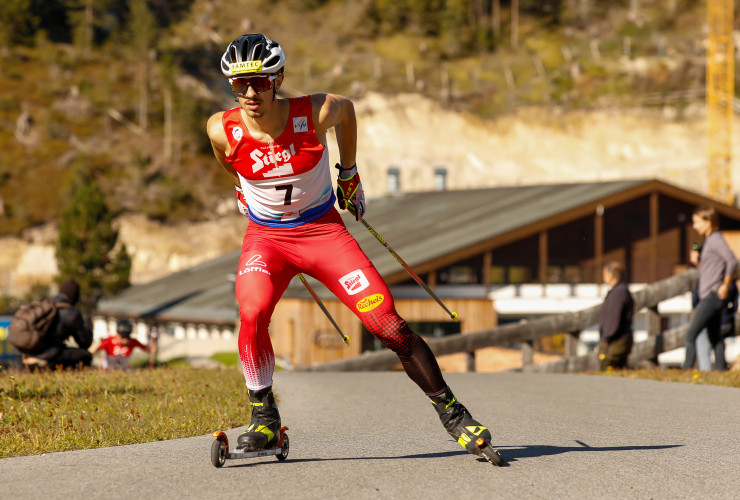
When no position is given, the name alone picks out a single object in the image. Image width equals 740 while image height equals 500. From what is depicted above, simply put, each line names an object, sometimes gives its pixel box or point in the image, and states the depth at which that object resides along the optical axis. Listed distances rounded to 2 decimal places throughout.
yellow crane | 78.00
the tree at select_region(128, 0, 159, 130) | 87.44
